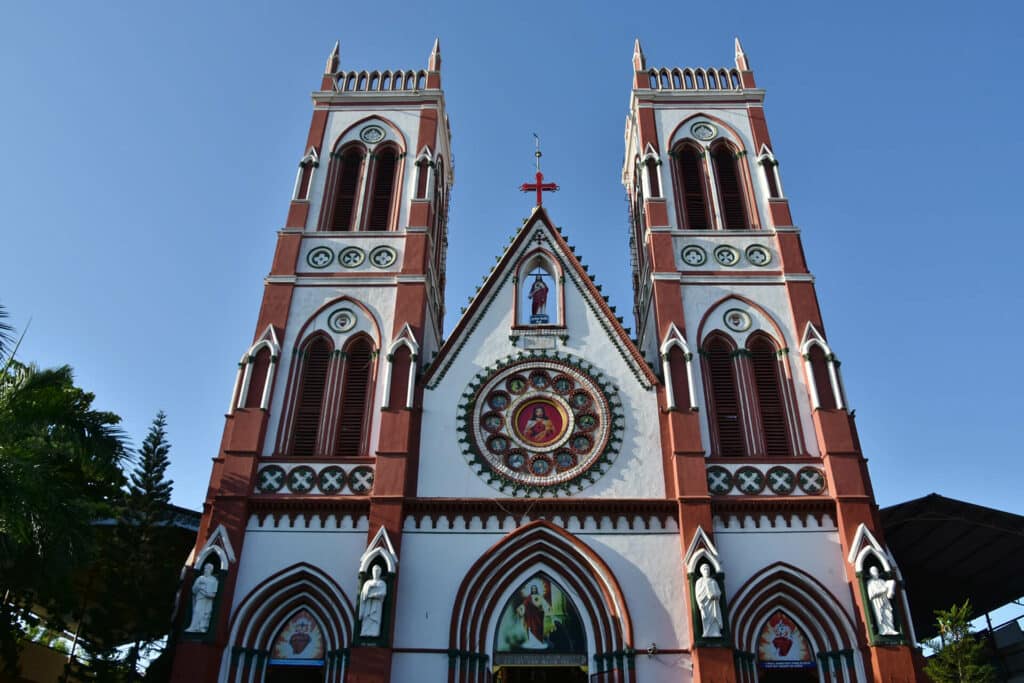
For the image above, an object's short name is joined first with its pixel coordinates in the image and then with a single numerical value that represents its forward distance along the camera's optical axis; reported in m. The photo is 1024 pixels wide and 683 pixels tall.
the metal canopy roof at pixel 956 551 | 22.88
